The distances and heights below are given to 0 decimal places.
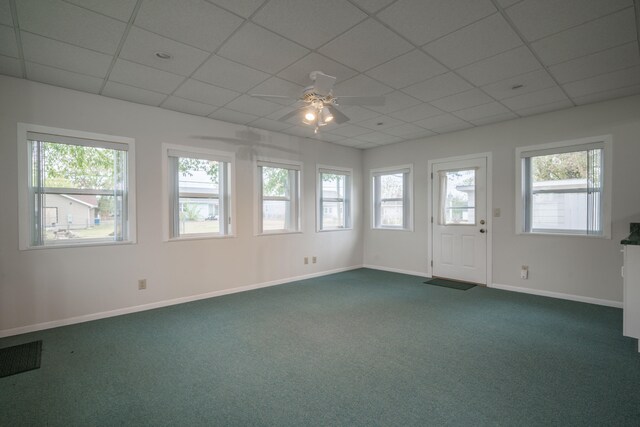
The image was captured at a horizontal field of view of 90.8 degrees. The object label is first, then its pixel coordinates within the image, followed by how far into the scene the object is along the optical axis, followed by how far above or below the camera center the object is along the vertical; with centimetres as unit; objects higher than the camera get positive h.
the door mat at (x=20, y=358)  249 -124
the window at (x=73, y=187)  328 +27
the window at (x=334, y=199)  603 +23
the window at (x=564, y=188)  404 +29
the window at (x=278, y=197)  518 +23
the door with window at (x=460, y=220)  509 -17
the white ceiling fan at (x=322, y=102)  272 +103
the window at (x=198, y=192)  423 +27
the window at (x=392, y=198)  608 +24
